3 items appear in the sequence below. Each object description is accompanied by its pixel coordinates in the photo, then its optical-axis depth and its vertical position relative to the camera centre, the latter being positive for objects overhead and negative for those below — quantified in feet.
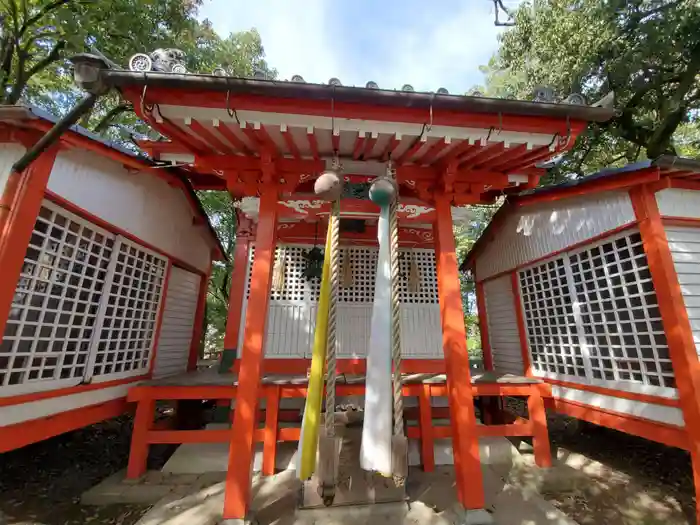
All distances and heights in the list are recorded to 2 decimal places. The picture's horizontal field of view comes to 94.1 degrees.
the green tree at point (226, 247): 44.32 +13.39
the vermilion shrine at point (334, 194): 10.68 +6.60
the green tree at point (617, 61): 23.49 +21.55
